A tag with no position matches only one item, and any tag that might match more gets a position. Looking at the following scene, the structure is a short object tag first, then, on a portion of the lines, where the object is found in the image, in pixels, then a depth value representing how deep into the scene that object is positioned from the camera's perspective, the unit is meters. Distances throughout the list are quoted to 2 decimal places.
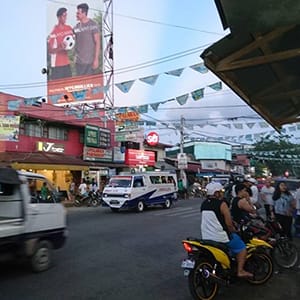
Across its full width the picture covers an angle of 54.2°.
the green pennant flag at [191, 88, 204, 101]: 12.15
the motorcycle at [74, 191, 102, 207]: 19.31
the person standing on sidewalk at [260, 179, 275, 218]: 9.04
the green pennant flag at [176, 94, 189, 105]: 12.84
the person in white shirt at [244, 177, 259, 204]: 9.84
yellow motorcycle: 4.15
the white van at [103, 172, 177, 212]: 15.35
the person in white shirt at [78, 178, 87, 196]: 19.27
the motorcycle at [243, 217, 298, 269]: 5.62
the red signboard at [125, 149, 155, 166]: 25.29
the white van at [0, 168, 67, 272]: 5.21
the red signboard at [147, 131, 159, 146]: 28.85
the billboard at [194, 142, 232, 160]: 46.94
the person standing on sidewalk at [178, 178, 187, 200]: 26.07
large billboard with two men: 24.86
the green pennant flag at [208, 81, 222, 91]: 11.10
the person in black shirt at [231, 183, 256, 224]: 5.59
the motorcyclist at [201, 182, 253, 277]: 4.29
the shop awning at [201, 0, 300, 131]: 2.58
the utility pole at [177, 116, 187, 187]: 25.73
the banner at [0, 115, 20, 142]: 16.84
